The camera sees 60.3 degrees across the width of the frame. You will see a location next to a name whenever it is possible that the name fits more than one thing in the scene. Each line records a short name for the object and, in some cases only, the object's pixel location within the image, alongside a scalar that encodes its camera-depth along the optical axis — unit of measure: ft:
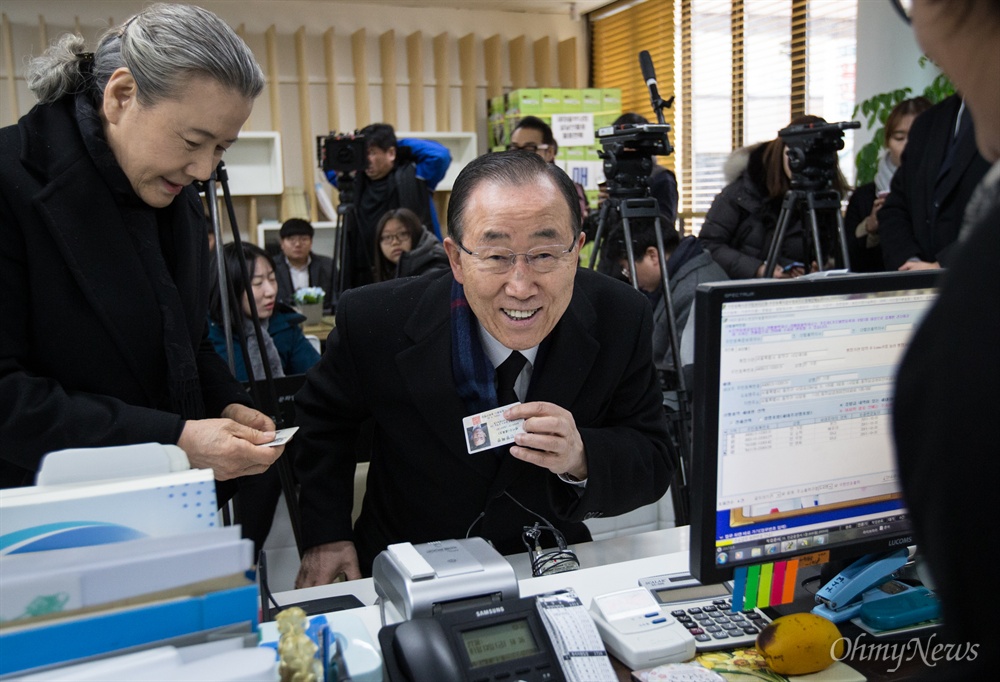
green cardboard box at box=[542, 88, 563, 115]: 24.56
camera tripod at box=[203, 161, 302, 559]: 7.83
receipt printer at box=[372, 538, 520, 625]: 3.19
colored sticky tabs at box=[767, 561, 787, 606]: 3.48
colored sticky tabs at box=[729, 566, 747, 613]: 3.42
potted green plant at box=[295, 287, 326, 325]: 14.97
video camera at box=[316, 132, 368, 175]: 15.90
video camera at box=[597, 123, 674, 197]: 9.29
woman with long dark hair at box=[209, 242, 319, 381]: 11.37
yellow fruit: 3.20
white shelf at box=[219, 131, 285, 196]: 23.34
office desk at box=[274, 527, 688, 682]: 4.06
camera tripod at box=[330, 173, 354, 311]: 15.90
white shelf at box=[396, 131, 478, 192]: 25.31
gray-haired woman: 4.16
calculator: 3.45
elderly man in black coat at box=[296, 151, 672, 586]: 4.51
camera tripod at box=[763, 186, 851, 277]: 10.56
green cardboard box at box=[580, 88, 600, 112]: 25.20
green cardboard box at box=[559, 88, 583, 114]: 24.97
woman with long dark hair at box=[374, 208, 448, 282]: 14.48
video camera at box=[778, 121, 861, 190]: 10.46
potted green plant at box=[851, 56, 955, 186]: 15.69
